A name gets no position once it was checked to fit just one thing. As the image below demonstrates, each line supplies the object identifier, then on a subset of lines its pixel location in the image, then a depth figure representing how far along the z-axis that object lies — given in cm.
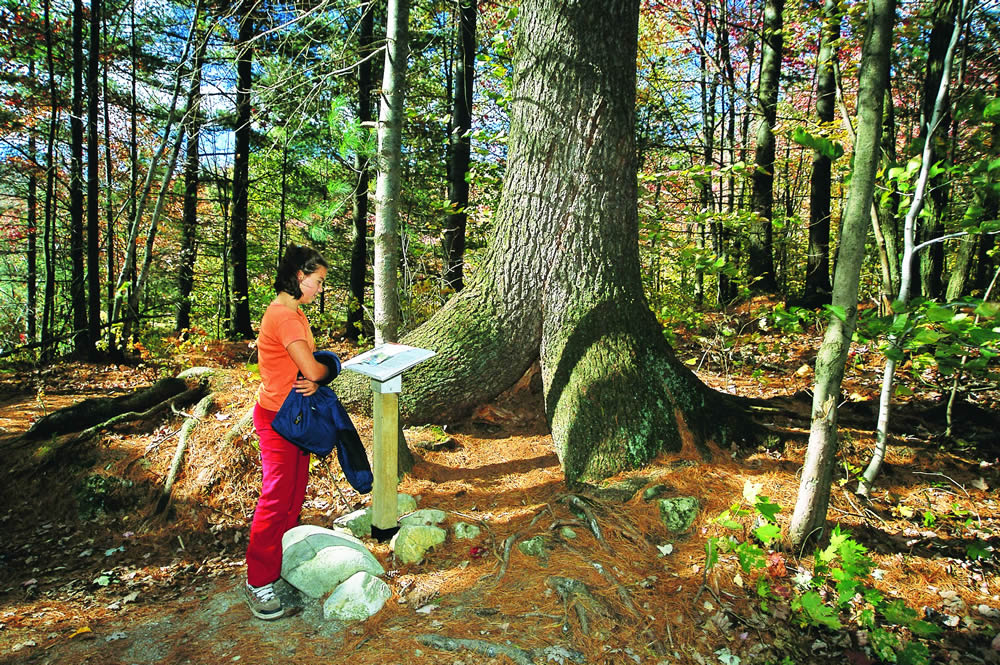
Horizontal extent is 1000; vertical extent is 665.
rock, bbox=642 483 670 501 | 367
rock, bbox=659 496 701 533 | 345
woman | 297
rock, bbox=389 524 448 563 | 339
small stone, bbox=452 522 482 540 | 358
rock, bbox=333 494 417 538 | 385
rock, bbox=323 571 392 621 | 292
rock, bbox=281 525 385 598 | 314
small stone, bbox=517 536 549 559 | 330
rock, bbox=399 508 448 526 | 365
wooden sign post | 325
